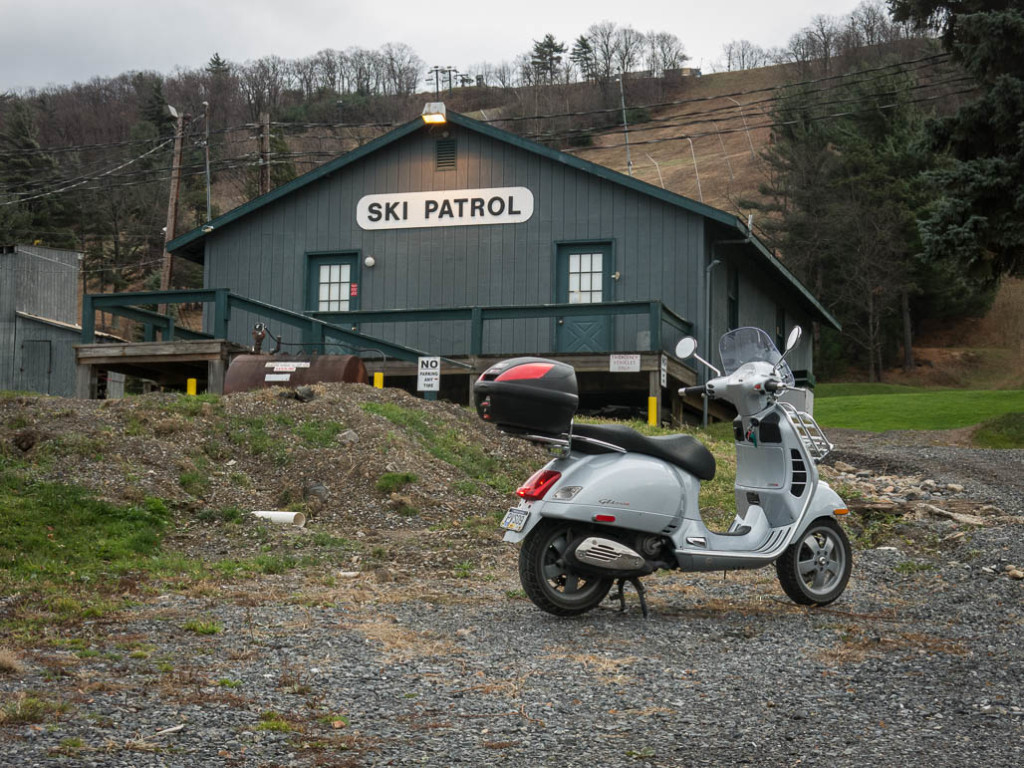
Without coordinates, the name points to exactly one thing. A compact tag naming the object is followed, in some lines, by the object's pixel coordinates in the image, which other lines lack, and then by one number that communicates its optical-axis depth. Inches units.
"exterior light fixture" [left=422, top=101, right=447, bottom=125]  731.4
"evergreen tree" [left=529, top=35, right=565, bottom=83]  4239.7
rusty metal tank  551.5
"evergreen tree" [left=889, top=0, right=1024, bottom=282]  705.0
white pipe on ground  359.3
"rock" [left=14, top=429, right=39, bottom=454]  376.5
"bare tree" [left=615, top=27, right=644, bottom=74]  4291.3
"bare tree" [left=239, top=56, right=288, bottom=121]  3159.5
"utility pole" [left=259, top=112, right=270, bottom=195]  1069.1
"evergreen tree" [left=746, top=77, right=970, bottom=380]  1836.9
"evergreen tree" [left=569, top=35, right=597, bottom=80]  4192.9
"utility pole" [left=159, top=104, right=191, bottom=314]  1074.1
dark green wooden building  686.5
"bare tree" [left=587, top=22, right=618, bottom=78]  4210.1
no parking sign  537.6
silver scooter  233.8
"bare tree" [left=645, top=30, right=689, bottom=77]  4360.2
